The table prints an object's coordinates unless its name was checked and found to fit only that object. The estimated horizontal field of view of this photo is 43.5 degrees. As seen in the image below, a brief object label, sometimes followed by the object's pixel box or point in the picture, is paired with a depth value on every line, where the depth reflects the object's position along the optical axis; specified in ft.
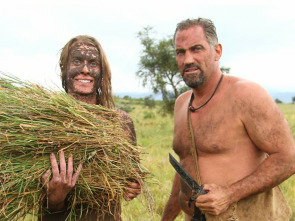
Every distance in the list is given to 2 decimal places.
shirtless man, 7.70
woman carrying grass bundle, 8.04
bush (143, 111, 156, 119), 69.97
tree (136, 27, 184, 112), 54.34
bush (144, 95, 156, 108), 96.08
